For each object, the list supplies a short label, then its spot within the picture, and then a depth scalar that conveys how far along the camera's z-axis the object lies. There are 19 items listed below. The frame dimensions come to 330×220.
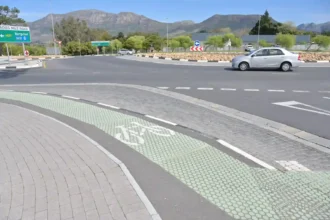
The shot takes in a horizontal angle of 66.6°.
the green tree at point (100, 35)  107.63
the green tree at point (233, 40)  57.48
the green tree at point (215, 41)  54.19
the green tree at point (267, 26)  96.69
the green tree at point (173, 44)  56.82
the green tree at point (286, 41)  55.09
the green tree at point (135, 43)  71.31
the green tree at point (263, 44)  57.87
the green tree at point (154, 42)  67.19
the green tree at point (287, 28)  96.75
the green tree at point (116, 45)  75.38
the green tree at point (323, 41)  49.88
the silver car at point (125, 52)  61.66
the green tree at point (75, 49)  66.69
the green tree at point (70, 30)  99.12
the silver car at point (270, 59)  16.02
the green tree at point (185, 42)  58.28
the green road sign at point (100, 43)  72.97
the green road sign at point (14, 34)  23.83
